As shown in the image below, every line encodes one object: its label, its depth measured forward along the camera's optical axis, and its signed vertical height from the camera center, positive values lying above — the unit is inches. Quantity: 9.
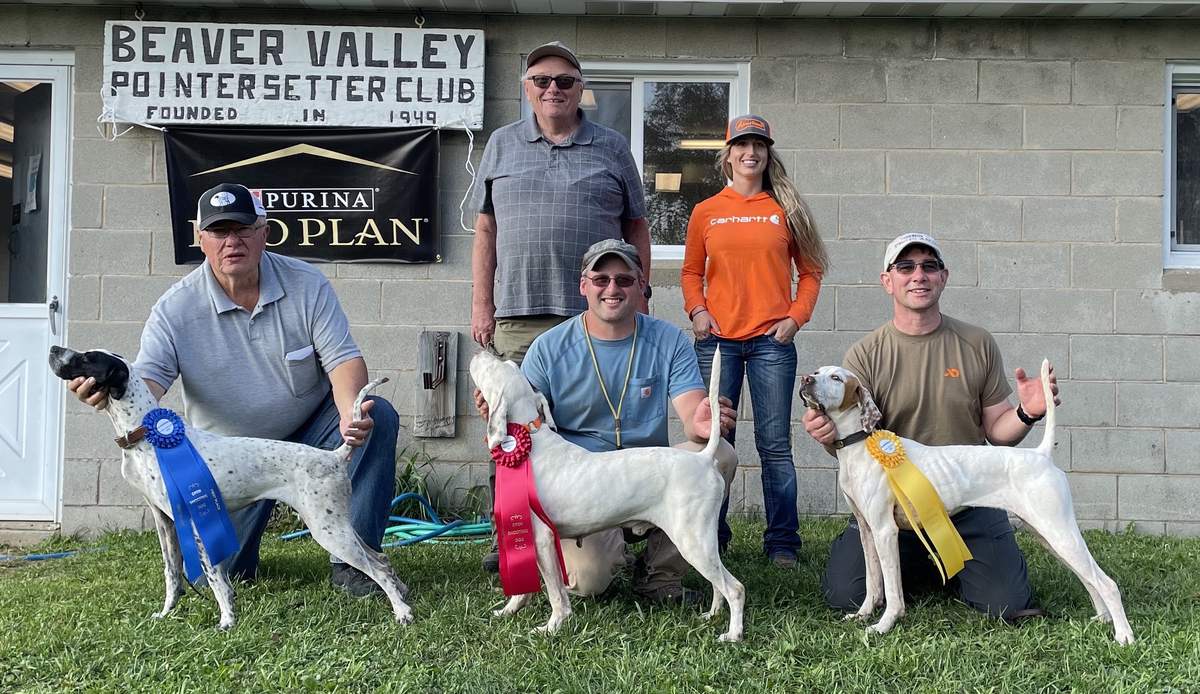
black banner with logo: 233.0 +40.8
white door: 236.2 +13.8
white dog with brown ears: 126.3 -16.9
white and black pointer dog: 131.6 -18.2
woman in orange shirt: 183.2 +11.8
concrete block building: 233.8 +37.0
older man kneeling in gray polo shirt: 149.2 -0.2
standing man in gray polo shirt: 170.7 +27.7
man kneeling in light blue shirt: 147.5 -5.2
